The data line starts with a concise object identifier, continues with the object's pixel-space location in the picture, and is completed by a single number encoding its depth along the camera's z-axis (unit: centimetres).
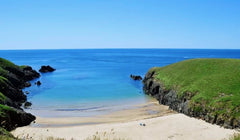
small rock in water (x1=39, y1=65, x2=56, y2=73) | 9795
